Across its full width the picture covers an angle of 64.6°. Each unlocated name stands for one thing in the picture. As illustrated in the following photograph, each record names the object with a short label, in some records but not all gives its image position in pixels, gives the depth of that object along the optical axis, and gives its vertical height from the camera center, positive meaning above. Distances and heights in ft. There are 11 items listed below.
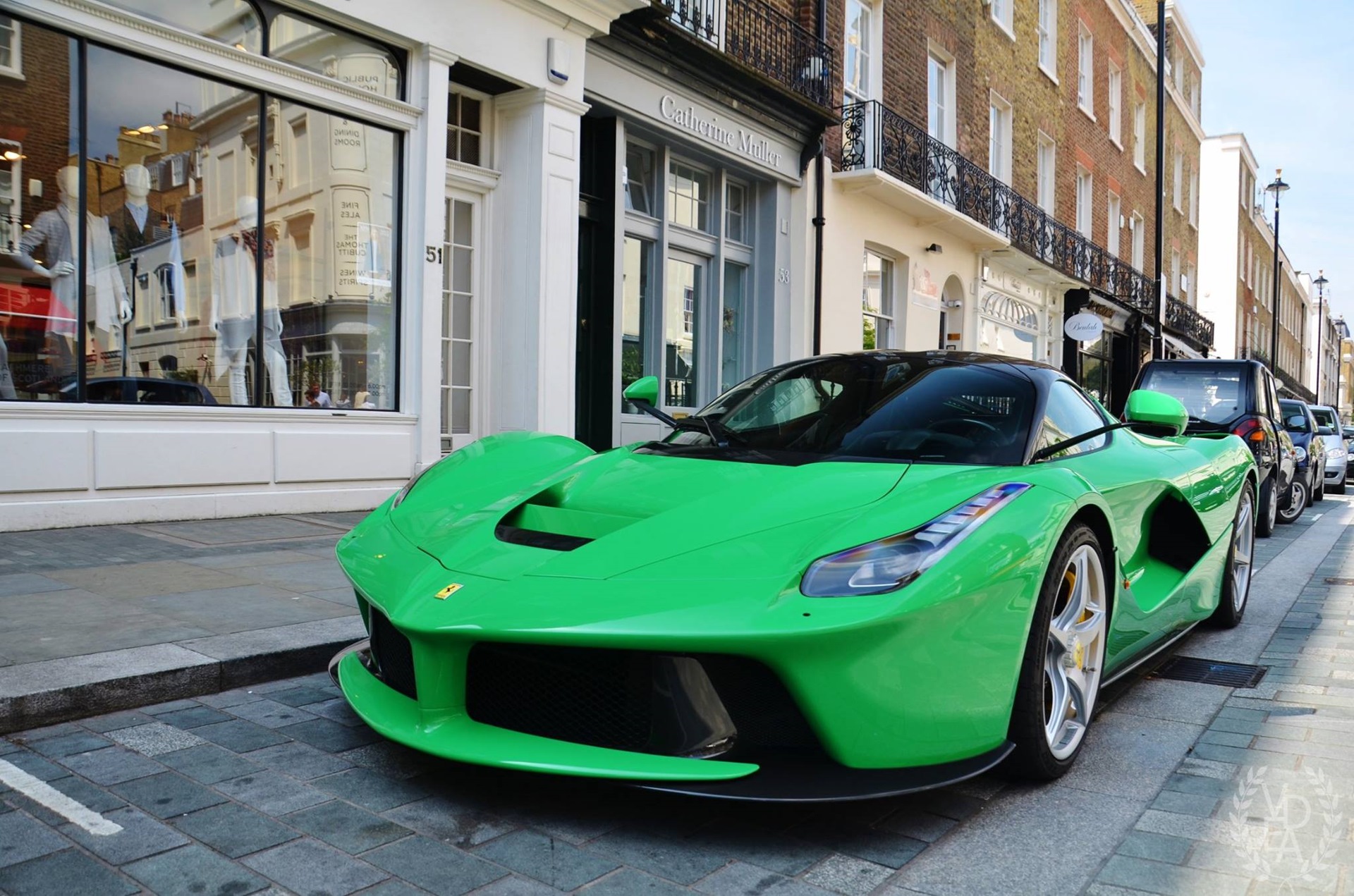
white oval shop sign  54.75 +4.82
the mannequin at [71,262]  22.16 +3.03
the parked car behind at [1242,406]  33.83 +0.58
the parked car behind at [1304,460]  40.29 -1.47
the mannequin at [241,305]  25.25 +2.48
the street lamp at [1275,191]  127.95 +27.99
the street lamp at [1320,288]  179.52 +23.94
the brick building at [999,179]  49.26 +14.18
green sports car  7.95 -1.49
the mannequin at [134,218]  23.39 +4.18
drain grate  13.97 -3.36
